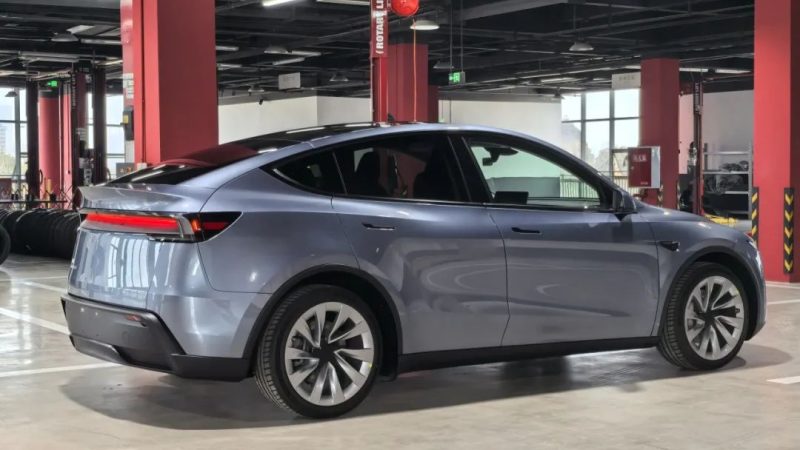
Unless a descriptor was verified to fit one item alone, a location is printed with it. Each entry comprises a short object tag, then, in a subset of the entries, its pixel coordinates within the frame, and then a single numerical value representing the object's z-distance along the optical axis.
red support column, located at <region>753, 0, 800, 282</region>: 11.72
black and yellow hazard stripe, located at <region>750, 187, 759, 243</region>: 12.05
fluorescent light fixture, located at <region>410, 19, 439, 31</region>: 17.07
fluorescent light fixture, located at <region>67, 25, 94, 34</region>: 22.78
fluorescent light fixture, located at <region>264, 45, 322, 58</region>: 23.39
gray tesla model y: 4.64
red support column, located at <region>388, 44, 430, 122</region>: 21.28
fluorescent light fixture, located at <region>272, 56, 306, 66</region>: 27.76
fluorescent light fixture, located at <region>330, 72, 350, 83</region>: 29.81
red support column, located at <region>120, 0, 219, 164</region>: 10.09
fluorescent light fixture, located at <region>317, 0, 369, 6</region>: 19.08
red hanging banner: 9.70
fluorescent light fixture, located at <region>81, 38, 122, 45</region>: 23.67
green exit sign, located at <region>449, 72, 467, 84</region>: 20.26
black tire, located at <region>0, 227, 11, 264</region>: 14.48
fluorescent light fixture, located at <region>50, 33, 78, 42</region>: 22.09
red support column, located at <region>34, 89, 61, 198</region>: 33.53
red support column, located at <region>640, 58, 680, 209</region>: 23.91
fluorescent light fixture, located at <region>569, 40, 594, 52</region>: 20.55
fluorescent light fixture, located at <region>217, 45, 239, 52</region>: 23.66
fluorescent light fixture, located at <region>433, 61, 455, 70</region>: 22.41
